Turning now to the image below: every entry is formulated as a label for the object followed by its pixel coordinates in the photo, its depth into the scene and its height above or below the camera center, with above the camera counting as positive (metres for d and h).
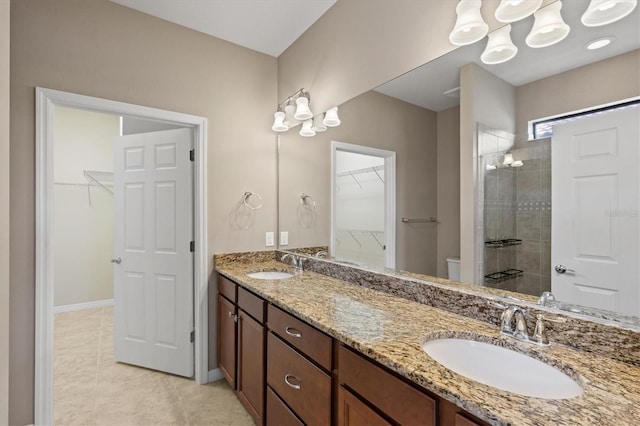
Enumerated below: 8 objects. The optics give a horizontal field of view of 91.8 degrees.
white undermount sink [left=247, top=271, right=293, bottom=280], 2.28 -0.43
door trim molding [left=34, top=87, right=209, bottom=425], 1.82 -0.11
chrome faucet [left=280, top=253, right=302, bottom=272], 2.44 -0.35
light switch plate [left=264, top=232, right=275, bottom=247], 2.73 -0.19
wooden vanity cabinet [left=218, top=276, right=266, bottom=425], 1.75 -0.81
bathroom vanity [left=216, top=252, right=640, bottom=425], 0.72 -0.43
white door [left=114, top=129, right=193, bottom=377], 2.45 -0.27
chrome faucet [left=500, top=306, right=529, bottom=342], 1.05 -0.37
